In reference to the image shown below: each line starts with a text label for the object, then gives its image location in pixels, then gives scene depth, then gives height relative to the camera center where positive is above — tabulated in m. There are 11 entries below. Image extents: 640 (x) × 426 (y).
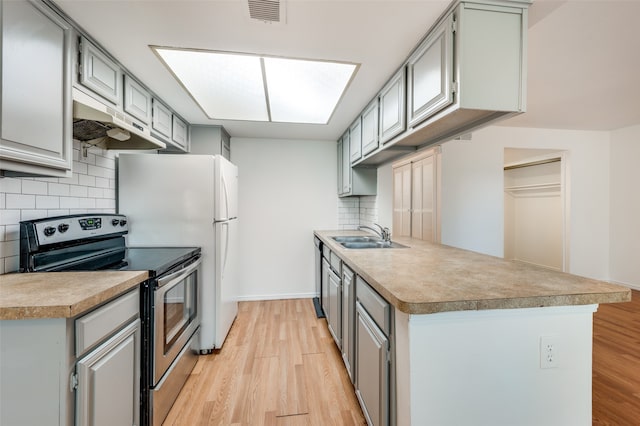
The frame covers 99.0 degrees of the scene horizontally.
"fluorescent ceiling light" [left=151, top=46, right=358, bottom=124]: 1.84 +1.03
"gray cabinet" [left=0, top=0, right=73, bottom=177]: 1.11 +0.54
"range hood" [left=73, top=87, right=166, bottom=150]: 1.46 +0.51
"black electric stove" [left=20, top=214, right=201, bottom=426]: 1.44 -0.31
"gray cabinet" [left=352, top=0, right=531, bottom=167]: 1.27 +0.74
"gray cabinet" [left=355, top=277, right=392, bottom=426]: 1.21 -0.71
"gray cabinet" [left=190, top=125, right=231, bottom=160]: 3.19 +0.85
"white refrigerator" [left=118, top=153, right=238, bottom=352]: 2.25 +0.03
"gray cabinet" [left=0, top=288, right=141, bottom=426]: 0.95 -0.57
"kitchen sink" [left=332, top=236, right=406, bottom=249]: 2.51 -0.29
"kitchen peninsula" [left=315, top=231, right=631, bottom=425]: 1.02 -0.54
